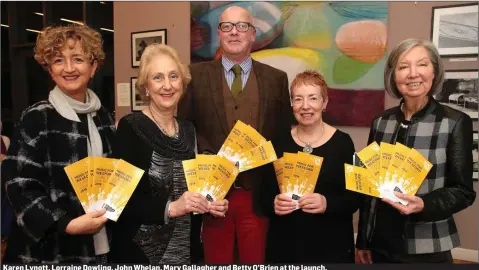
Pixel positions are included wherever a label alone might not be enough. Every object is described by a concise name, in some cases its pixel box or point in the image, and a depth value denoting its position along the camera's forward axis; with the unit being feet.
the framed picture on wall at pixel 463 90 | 9.62
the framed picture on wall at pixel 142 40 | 9.13
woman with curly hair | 5.20
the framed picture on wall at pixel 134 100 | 7.88
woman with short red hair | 5.98
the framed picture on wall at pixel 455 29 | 9.50
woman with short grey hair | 5.51
